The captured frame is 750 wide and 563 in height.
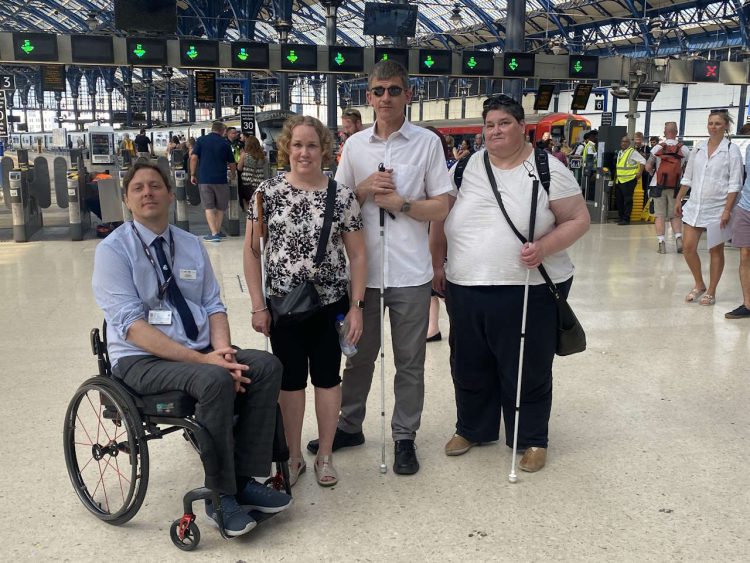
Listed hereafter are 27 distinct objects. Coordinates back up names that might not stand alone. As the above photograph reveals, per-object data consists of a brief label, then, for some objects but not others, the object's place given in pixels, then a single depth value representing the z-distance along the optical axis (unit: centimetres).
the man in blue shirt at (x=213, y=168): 993
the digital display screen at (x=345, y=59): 1571
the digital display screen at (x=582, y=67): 1786
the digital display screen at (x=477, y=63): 1691
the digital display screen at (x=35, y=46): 1361
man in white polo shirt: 304
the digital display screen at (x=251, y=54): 1552
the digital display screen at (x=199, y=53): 1512
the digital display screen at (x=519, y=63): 1711
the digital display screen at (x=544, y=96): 2203
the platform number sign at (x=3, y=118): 1312
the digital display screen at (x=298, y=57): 1562
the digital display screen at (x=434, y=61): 1666
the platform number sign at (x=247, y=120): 1853
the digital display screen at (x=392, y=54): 1593
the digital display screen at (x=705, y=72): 1956
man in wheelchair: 256
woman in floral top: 288
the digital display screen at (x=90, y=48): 1419
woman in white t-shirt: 310
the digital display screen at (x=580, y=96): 2138
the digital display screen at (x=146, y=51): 1448
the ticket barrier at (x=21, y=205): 987
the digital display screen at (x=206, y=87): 1901
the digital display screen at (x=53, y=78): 2092
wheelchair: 258
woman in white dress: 621
